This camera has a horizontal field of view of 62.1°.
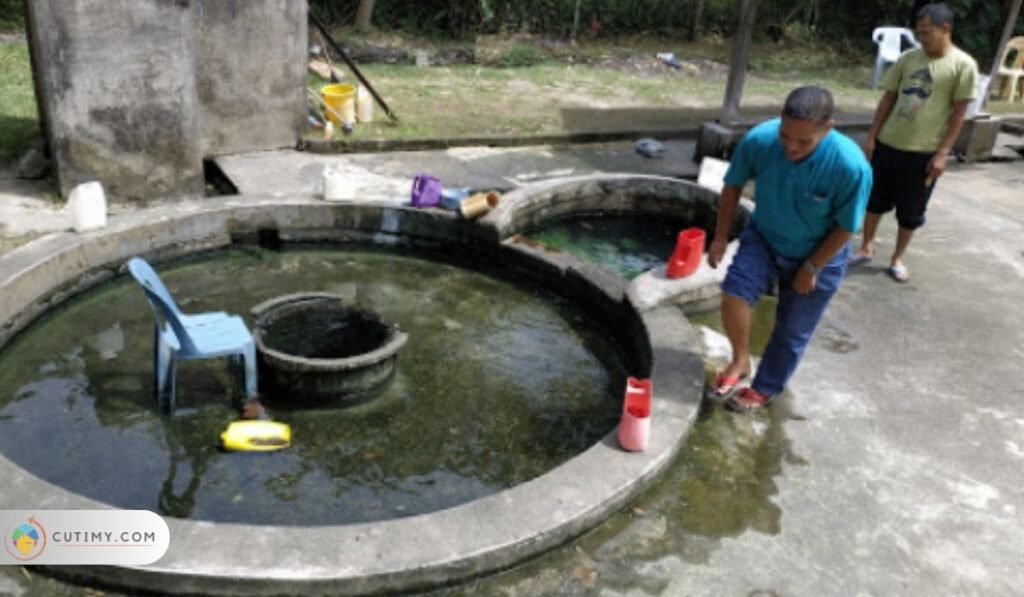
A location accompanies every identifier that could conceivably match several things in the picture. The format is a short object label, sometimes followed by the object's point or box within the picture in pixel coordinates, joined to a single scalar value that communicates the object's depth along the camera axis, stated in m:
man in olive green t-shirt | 5.99
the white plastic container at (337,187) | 7.14
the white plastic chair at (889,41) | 13.85
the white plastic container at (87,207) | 6.16
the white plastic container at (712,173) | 8.27
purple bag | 7.12
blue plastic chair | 4.55
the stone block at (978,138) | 10.29
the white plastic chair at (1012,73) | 14.11
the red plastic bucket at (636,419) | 4.15
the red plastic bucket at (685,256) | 5.85
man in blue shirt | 4.05
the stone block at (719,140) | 9.47
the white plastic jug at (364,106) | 9.69
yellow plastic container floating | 4.51
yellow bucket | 9.34
